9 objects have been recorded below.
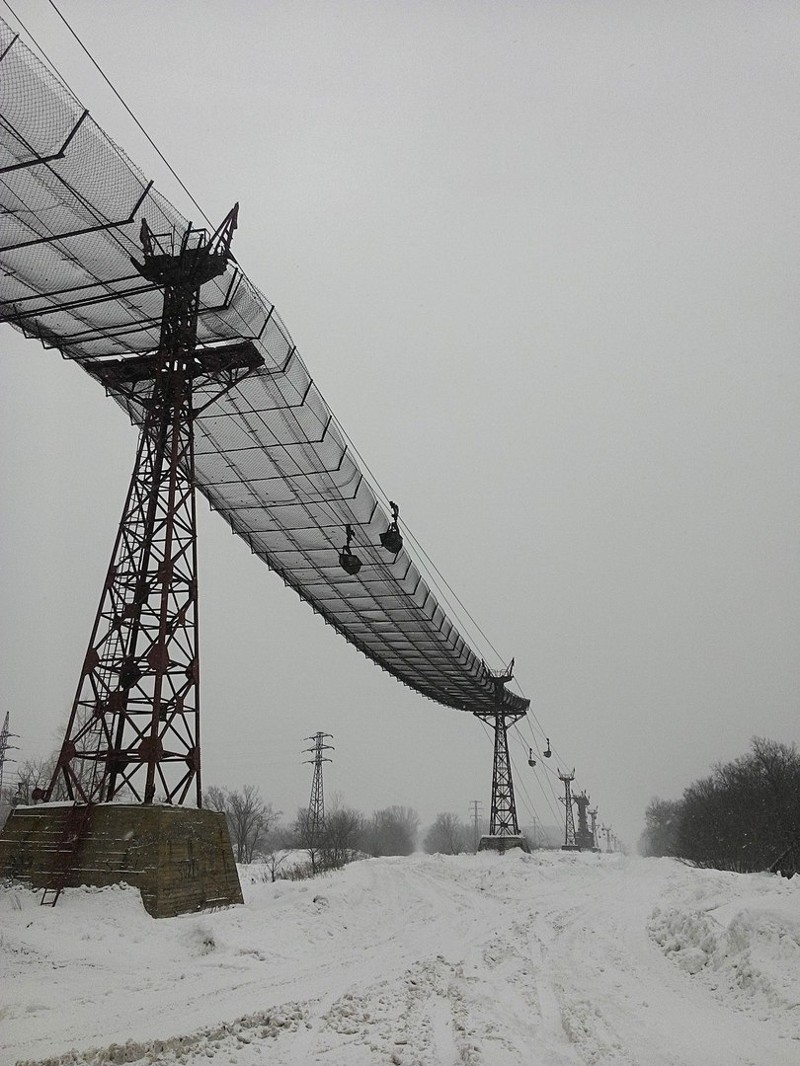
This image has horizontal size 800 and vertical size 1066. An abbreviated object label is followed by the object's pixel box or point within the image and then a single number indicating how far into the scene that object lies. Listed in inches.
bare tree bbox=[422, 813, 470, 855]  5275.1
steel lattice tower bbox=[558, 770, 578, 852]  2955.2
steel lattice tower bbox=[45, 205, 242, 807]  486.9
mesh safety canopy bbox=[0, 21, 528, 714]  412.8
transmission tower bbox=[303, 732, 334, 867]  2004.2
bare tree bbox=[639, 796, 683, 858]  3642.5
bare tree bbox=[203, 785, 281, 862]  2202.3
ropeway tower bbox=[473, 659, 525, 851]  1462.8
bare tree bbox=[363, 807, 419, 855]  3923.2
